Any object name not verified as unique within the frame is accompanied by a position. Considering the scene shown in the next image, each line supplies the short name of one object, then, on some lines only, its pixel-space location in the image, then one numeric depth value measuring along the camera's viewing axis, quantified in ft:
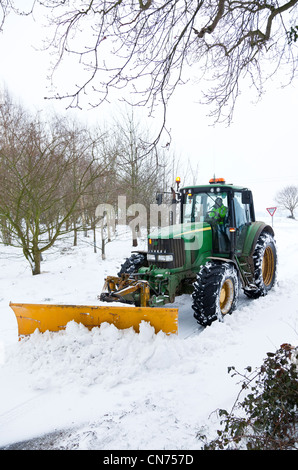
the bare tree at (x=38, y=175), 30.19
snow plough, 14.32
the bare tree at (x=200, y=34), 9.59
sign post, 63.67
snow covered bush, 7.35
